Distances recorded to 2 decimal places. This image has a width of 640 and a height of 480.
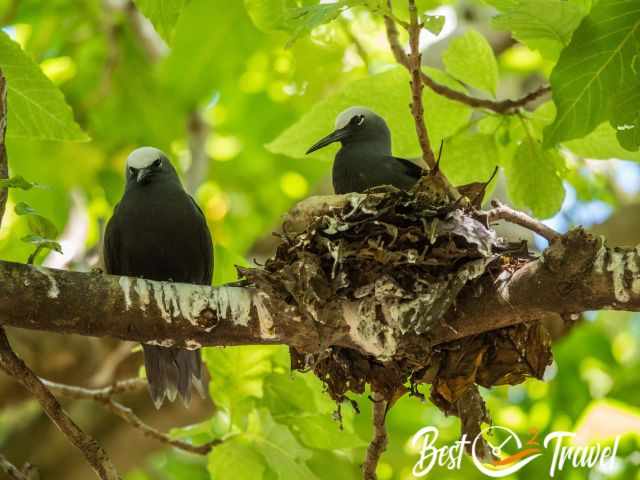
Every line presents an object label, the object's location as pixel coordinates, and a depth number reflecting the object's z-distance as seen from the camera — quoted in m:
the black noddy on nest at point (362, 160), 9.83
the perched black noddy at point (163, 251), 9.14
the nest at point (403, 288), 6.77
